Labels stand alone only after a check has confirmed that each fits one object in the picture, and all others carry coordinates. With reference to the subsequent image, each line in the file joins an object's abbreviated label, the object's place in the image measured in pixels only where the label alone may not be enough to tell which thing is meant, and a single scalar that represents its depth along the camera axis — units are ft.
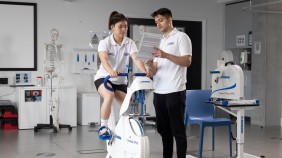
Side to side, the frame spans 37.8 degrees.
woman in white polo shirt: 13.78
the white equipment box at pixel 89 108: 27.63
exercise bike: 12.52
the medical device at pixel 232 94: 15.74
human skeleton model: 25.88
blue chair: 17.90
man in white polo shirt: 13.41
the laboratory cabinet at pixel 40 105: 25.80
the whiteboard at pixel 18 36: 26.63
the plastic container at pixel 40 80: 26.86
